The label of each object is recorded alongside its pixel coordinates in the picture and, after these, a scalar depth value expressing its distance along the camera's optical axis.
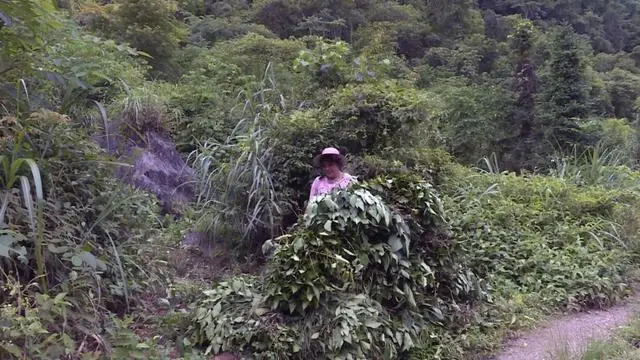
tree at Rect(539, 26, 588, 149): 13.66
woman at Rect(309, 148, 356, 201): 5.02
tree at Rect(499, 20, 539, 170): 15.14
